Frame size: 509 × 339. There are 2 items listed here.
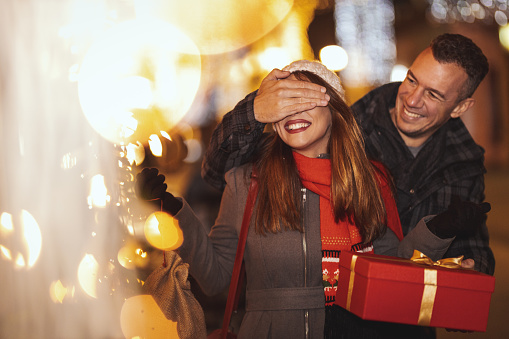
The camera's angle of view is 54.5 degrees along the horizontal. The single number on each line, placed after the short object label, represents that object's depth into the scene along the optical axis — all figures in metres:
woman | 2.19
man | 2.41
